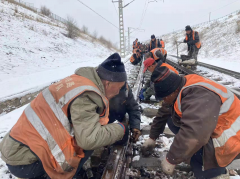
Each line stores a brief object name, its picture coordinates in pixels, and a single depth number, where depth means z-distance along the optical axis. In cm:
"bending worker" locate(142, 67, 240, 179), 142
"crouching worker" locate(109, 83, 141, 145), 244
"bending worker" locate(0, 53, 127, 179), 146
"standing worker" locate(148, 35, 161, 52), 1043
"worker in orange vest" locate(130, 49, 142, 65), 1079
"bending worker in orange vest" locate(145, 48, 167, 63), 476
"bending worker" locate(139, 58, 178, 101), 396
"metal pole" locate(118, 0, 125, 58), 2332
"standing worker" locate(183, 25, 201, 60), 909
